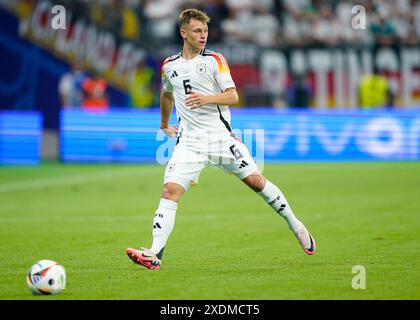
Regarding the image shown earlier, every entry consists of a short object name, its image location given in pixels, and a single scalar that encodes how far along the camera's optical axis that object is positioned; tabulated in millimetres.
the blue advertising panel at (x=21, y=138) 25406
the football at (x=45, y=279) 8359
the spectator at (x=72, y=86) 29083
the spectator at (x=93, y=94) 29531
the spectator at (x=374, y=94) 29391
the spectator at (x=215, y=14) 31809
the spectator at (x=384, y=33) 31547
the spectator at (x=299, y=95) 29250
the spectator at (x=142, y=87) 31312
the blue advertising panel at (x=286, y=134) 24500
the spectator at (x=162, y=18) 32000
